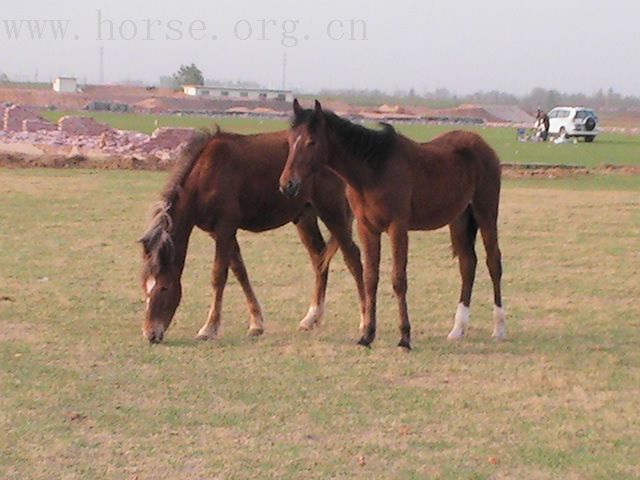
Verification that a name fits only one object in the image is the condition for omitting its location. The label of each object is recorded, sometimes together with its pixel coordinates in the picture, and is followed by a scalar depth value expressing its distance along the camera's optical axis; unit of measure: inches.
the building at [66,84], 4513.3
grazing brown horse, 338.3
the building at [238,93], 4394.7
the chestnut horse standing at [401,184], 328.8
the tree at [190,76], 5315.0
